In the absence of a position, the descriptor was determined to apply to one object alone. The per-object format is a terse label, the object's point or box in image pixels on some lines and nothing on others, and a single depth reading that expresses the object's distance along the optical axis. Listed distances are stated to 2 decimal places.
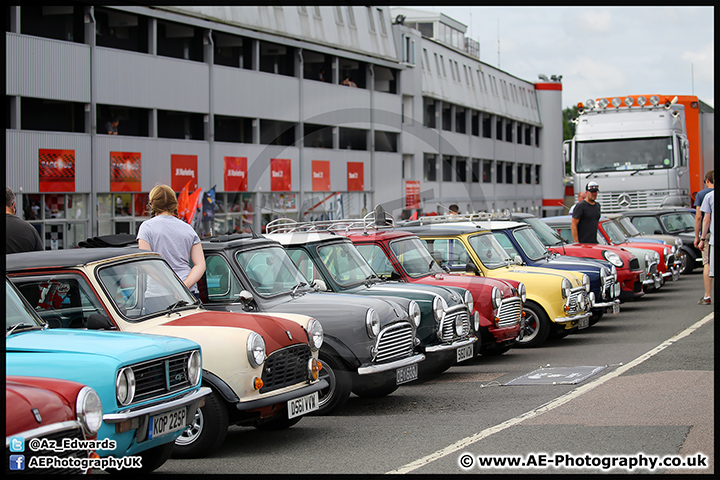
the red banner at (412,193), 49.22
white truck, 26.70
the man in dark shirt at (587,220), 17.83
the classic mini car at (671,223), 25.19
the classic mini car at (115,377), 5.30
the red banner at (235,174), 35.47
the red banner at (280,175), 37.81
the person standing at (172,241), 9.02
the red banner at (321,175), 40.41
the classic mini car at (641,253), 19.06
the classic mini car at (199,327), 7.04
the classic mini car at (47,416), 4.82
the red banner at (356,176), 43.28
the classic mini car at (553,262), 14.69
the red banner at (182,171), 32.47
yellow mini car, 13.40
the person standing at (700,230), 14.98
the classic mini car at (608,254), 16.92
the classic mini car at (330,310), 8.63
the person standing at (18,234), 9.84
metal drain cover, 10.10
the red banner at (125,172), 29.83
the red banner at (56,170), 27.23
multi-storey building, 27.78
